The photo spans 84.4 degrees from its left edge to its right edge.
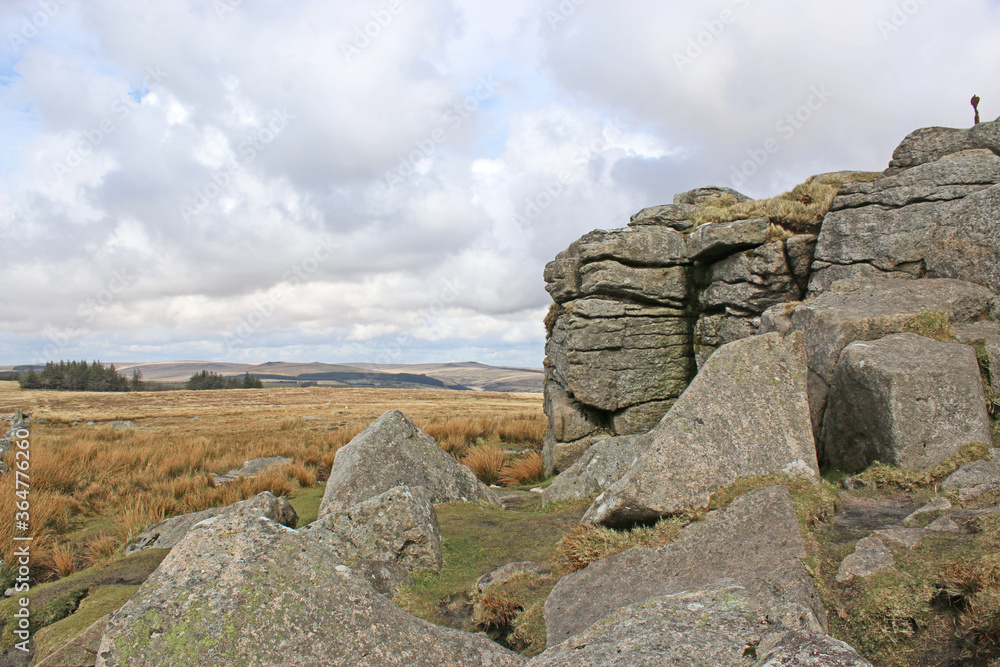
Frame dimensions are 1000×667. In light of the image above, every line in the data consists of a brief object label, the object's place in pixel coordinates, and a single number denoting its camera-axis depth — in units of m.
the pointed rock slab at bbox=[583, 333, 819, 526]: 6.89
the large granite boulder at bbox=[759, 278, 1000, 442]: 9.62
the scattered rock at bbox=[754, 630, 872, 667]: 2.85
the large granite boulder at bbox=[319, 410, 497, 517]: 10.09
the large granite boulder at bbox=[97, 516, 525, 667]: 3.96
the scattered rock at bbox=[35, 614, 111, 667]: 5.62
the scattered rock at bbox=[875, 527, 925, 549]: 5.20
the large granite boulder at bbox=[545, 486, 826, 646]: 4.95
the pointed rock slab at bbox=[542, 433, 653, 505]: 10.20
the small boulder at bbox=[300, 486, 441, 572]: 7.45
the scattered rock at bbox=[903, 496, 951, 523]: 5.95
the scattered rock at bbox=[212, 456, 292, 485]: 17.14
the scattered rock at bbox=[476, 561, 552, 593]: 6.63
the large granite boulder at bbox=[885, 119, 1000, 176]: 13.17
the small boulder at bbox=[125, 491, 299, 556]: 8.90
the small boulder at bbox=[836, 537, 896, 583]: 4.95
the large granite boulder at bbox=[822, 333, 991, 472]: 7.78
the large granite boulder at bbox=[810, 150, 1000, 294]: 11.03
